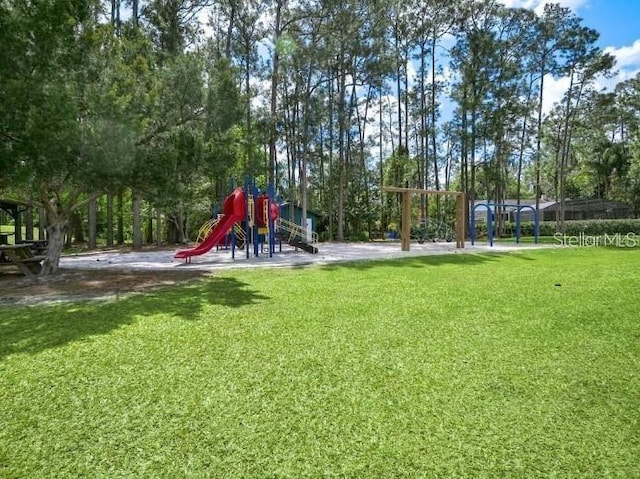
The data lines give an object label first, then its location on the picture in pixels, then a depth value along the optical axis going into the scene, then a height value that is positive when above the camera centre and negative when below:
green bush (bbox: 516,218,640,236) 27.58 +0.25
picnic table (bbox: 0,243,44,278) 8.93 -0.26
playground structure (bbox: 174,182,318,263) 12.26 +0.65
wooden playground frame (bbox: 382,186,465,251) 15.21 +0.80
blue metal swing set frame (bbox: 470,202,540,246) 17.94 +0.38
